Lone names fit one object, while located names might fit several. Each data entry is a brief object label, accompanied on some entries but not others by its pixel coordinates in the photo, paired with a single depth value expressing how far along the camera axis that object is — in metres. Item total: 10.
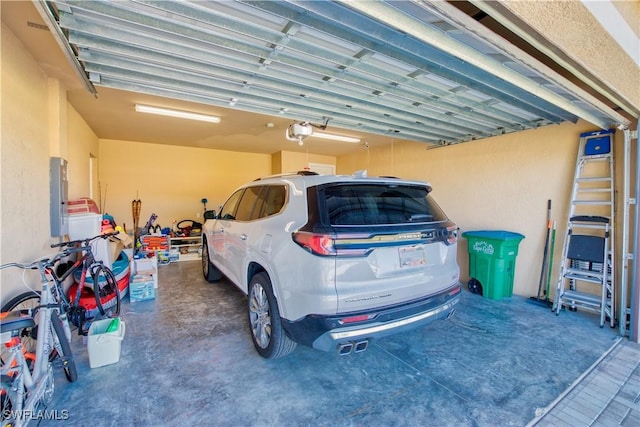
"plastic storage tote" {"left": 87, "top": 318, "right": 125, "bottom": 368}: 2.37
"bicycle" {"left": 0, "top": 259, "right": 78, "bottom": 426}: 1.57
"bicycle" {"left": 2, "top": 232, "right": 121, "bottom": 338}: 2.32
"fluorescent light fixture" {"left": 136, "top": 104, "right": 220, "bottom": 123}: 4.21
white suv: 1.88
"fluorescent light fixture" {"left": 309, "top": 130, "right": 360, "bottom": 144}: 5.51
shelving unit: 6.70
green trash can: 4.16
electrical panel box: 3.17
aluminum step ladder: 3.43
